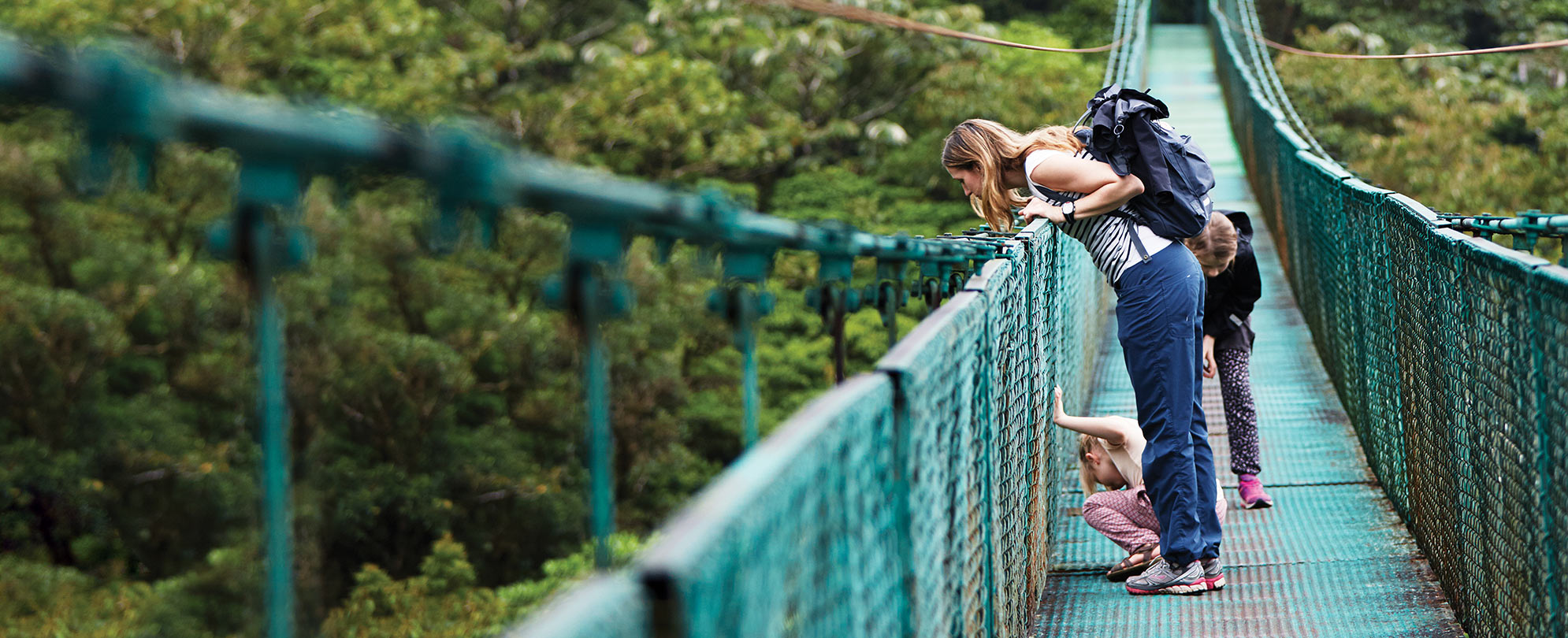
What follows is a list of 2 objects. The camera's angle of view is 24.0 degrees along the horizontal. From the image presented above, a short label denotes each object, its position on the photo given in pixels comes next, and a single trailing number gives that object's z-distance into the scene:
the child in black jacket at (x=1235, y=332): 11.55
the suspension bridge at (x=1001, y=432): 4.39
